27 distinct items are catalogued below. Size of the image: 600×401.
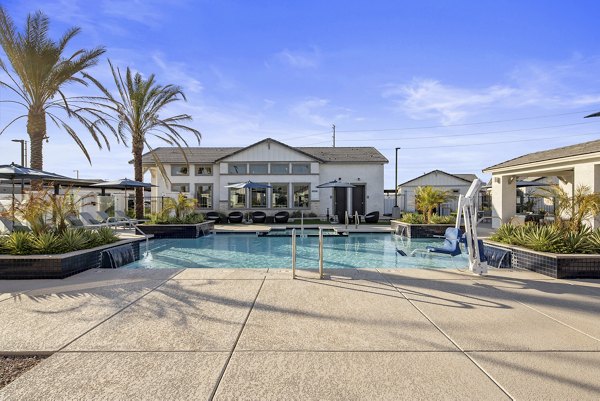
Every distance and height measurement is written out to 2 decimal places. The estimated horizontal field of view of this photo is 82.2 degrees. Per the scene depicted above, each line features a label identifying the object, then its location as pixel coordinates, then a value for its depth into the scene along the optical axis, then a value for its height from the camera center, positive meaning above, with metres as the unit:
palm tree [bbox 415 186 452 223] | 15.74 +0.26
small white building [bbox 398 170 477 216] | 31.52 +2.07
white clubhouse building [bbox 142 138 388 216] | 25.34 +1.82
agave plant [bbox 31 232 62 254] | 6.92 -0.78
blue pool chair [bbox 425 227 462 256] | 7.93 -0.96
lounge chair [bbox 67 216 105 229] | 11.98 -0.58
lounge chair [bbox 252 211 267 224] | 22.36 -0.84
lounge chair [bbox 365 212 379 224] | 21.64 -0.84
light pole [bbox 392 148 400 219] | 24.78 -0.58
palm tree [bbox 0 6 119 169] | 12.84 +5.45
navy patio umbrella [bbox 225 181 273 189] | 20.56 +1.20
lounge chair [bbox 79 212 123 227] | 14.35 -0.60
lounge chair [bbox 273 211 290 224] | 22.23 -0.78
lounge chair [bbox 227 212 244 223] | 22.67 -0.79
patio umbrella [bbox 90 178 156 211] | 17.52 +1.12
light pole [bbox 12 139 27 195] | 35.12 +6.07
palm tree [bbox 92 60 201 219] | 18.97 +5.21
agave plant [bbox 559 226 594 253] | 7.12 -0.83
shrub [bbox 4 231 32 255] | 6.88 -0.78
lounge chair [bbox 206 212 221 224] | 22.52 -0.77
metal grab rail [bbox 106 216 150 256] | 14.52 -0.88
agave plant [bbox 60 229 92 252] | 7.33 -0.77
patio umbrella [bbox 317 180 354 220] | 19.78 +1.14
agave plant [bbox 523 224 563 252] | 7.34 -0.76
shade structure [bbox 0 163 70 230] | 10.77 +1.06
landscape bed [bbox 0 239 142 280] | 6.49 -1.15
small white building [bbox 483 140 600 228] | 12.15 +1.46
